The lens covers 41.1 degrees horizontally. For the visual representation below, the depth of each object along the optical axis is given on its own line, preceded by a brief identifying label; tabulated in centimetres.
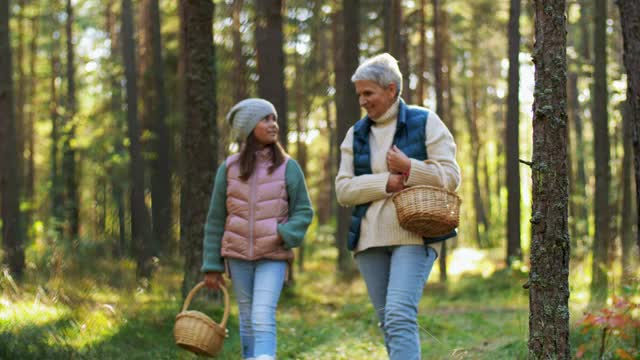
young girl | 578
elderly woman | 514
